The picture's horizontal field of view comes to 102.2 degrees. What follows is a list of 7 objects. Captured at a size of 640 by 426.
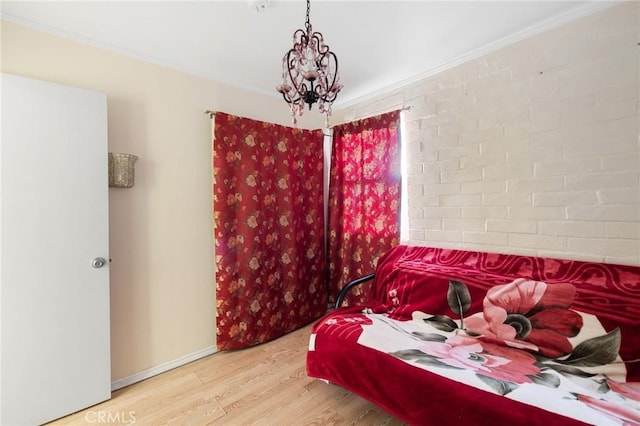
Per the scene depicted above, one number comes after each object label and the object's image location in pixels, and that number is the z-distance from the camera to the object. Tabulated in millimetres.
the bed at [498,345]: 1049
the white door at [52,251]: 1383
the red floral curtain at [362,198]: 2312
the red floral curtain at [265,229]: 2119
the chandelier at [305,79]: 1180
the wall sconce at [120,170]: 1705
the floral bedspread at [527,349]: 1039
